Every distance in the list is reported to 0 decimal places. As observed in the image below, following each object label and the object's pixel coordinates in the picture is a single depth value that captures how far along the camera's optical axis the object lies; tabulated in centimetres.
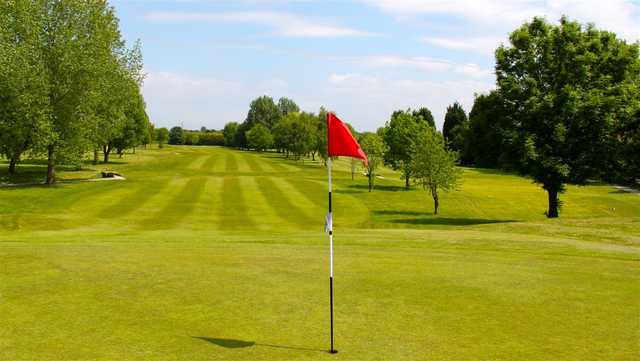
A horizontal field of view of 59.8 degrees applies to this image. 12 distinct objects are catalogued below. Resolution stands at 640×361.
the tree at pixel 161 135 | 19588
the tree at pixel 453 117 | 16475
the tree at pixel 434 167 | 5769
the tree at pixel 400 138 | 9000
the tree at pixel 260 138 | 19538
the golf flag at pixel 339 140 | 1030
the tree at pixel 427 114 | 17588
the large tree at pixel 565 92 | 3969
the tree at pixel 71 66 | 5419
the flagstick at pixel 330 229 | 940
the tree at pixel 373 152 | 7406
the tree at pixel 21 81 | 5059
